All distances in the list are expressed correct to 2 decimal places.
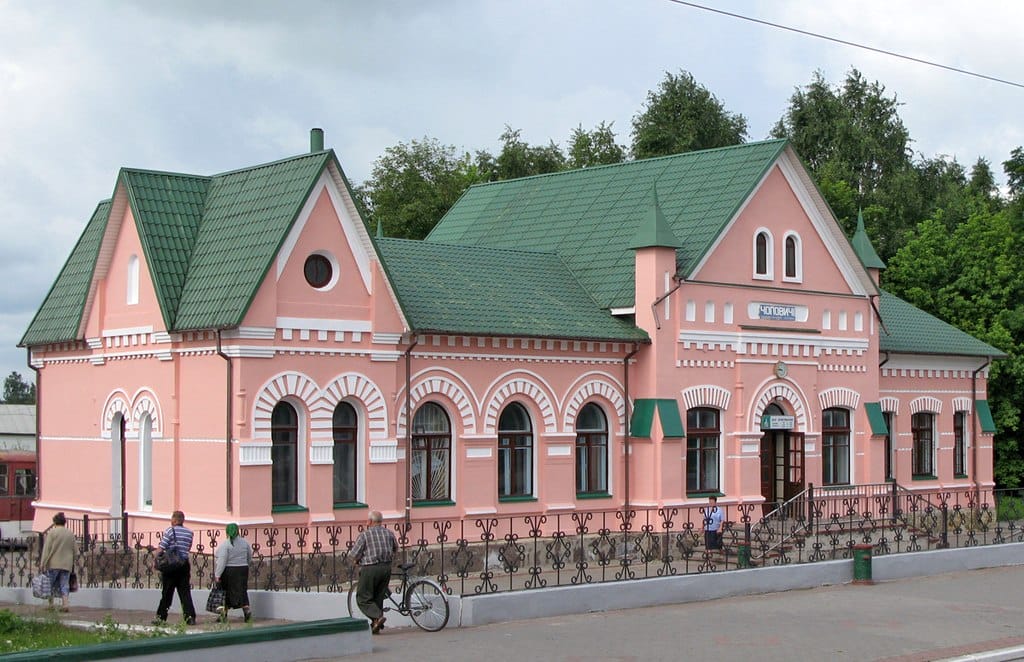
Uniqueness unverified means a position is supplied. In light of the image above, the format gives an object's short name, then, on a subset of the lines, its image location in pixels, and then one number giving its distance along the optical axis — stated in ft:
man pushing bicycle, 57.11
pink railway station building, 77.00
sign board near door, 97.14
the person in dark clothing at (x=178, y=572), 61.67
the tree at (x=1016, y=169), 168.45
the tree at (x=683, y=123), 203.31
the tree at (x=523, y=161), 196.75
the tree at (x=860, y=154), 184.34
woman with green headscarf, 61.46
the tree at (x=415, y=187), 177.06
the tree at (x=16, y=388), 345.99
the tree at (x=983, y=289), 129.39
